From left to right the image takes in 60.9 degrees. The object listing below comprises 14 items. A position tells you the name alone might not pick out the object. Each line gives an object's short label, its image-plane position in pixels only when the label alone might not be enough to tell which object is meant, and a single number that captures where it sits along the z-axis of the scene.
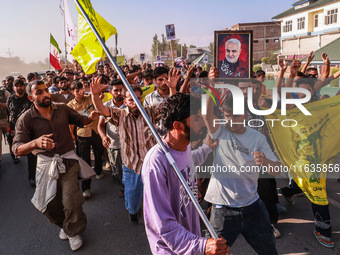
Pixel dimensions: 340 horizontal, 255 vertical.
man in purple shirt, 1.65
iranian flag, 10.84
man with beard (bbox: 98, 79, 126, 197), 4.69
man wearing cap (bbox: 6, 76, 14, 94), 8.66
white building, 30.34
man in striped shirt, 3.72
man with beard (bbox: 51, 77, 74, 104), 6.05
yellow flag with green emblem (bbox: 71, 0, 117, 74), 2.79
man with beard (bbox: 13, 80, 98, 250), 3.48
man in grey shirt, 2.50
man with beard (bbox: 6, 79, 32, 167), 6.06
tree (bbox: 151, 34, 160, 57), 72.56
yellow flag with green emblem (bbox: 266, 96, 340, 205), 3.53
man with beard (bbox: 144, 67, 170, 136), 4.85
